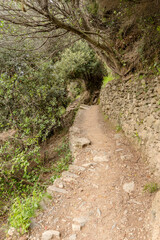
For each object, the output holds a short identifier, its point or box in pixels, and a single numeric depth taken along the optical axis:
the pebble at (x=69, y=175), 4.61
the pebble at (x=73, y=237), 2.87
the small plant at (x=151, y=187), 3.67
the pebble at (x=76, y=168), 4.89
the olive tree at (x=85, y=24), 4.54
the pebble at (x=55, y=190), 4.07
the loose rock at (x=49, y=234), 2.87
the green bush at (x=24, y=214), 3.03
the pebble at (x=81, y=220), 3.13
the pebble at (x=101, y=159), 5.25
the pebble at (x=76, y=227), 3.02
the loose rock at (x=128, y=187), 3.84
